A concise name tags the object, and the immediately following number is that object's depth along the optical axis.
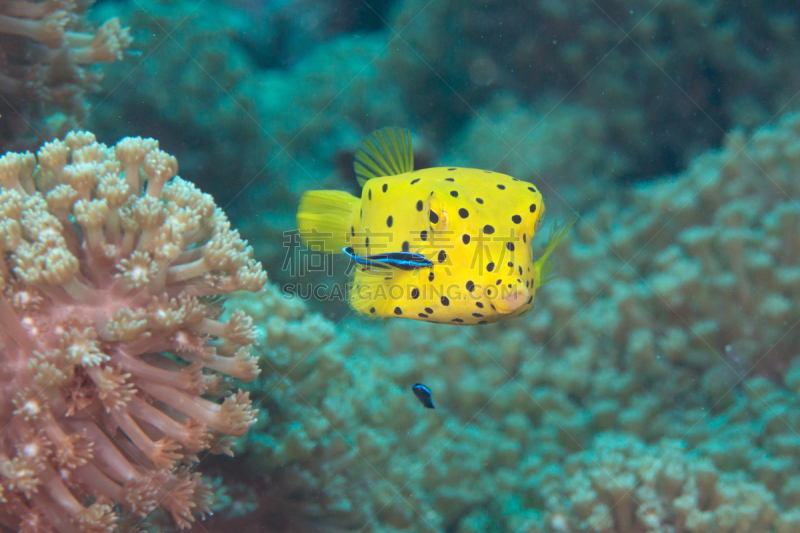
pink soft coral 2.08
